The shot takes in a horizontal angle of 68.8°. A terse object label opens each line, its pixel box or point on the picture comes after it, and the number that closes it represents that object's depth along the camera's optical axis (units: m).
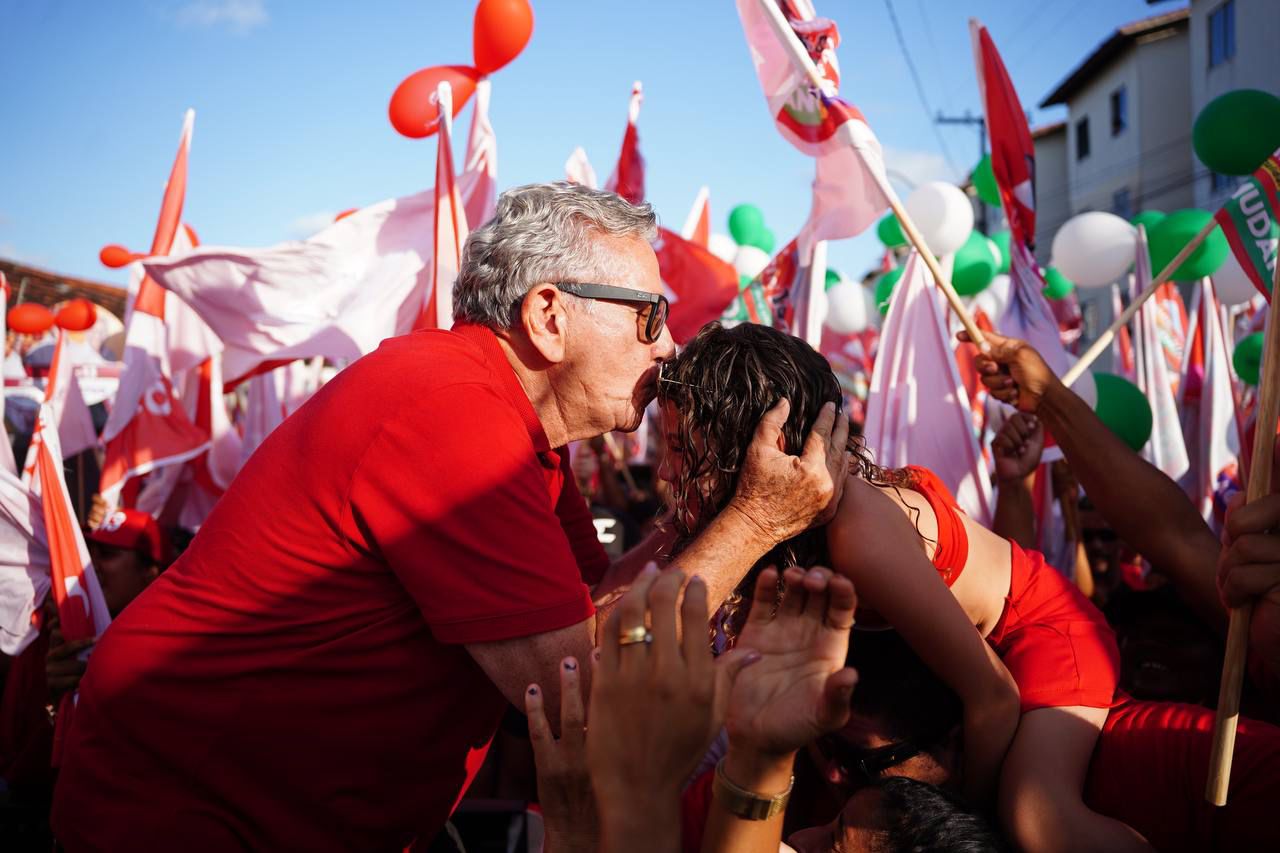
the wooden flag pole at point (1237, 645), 1.68
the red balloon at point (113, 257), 6.32
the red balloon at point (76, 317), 6.20
